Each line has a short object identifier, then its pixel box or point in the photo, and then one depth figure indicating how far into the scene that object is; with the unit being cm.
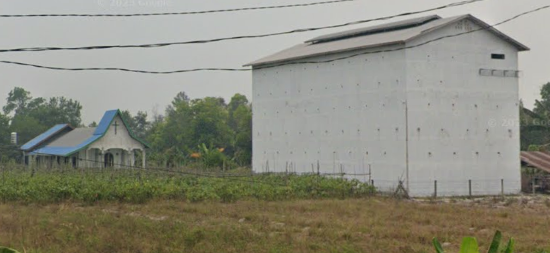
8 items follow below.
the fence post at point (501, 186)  3077
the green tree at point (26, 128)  6128
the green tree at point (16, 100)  8100
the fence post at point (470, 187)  2975
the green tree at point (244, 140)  4856
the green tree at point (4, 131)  6081
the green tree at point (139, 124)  8256
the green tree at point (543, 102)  5341
